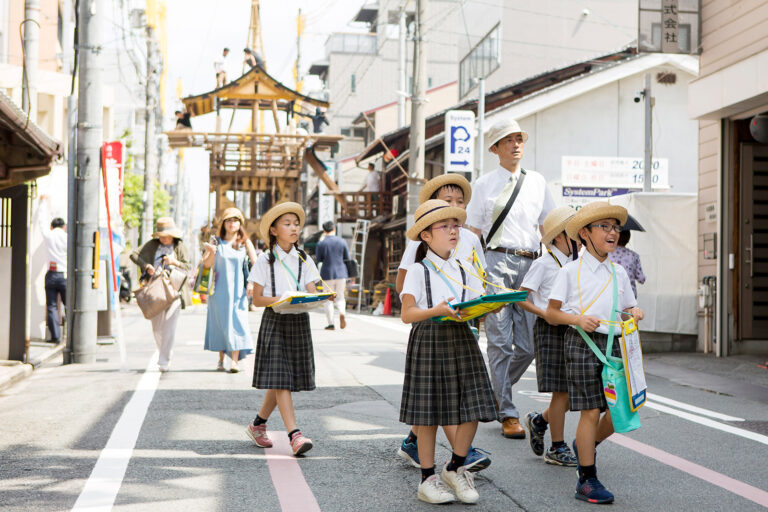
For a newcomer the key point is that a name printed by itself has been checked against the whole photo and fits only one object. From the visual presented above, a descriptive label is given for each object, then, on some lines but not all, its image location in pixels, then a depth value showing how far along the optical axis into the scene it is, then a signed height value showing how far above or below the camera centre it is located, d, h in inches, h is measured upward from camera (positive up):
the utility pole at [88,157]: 458.0 +49.0
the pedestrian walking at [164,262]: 403.2 -4.7
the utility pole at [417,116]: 750.5 +119.3
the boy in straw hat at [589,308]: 181.8 -11.0
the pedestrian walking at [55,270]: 531.2 -11.9
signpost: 815.1 +105.2
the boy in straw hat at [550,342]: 213.6 -21.5
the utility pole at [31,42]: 563.2 +134.4
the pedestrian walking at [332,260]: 647.1 -4.8
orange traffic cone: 1003.3 -58.0
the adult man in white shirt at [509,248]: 246.5 +2.1
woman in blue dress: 394.6 -22.6
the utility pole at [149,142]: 1051.9 +131.3
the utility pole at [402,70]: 1299.2 +279.3
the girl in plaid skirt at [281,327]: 230.2 -19.7
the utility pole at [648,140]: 679.7 +93.3
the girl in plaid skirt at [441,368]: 180.1 -23.4
